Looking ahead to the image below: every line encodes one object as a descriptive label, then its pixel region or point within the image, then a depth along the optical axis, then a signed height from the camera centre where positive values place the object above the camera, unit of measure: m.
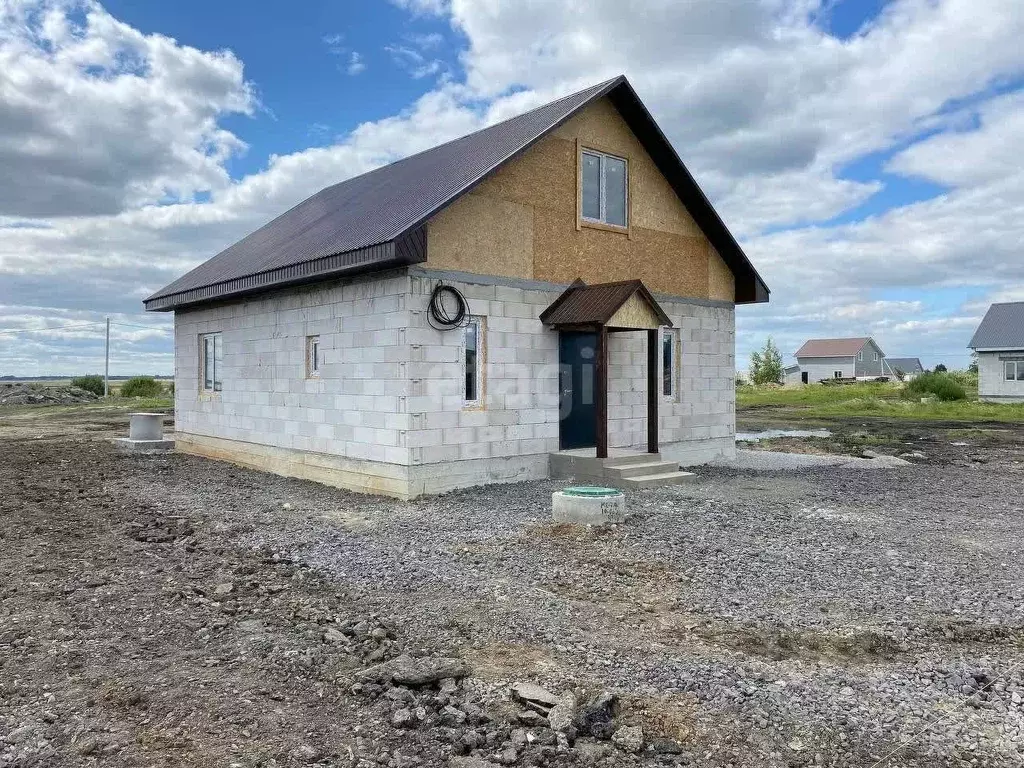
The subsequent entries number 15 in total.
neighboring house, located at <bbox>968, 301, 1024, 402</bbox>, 36.47 +1.32
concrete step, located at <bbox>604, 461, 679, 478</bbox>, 11.17 -1.30
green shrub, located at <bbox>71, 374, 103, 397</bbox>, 47.06 +0.17
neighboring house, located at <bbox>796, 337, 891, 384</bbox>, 74.38 +2.39
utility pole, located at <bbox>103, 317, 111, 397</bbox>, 47.59 +0.81
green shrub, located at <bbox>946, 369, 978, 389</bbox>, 49.09 +0.16
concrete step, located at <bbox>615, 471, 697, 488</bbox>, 11.02 -1.46
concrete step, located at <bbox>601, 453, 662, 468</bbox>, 11.35 -1.17
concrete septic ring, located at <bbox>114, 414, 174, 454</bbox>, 17.14 -1.16
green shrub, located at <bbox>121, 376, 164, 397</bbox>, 42.23 -0.09
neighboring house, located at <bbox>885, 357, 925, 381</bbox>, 83.75 +2.04
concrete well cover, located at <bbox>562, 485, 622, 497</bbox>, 8.55 -1.23
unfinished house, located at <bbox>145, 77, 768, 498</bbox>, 10.41 +1.09
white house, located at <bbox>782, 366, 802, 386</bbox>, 81.12 +1.01
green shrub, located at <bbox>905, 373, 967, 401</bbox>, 37.50 -0.23
